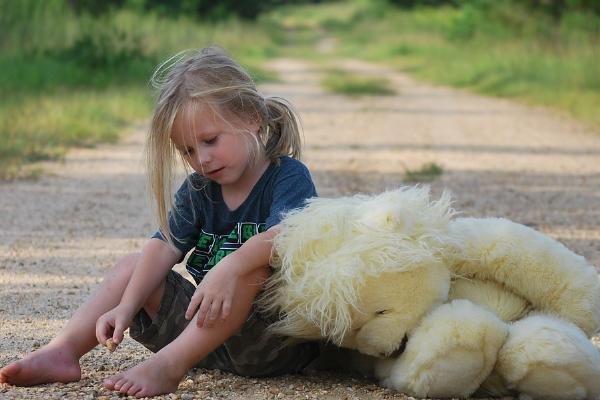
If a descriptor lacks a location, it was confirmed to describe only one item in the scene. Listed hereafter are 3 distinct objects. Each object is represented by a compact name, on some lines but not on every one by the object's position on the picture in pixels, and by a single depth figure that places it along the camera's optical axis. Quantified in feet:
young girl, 18.23
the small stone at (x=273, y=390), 18.59
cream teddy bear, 17.21
